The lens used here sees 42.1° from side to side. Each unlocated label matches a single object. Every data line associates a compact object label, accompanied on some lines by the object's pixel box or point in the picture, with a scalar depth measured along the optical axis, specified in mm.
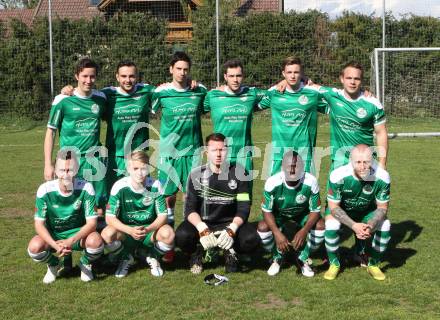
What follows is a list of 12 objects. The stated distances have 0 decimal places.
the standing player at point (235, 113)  5188
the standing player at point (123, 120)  5195
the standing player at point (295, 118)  5168
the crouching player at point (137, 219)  4535
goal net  14875
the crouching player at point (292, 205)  4559
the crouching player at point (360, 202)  4414
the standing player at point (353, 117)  4895
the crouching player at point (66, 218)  4387
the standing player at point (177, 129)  5328
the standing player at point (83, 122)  5000
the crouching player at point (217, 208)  4617
